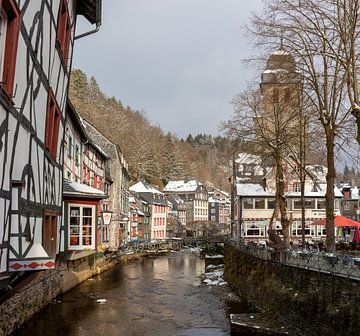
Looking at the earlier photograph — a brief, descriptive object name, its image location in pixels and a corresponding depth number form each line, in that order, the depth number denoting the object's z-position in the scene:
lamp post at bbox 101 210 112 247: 32.53
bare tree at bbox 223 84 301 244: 26.41
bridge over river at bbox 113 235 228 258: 55.16
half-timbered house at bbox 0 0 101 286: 9.02
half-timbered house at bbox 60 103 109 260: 22.03
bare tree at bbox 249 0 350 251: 17.64
